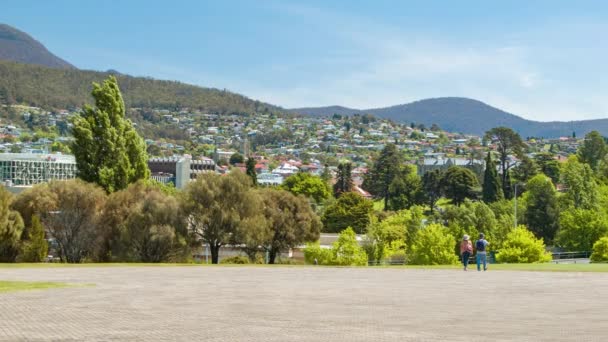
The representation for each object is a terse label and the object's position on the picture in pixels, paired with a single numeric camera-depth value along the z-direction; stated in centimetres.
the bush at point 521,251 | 6022
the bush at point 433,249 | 6712
